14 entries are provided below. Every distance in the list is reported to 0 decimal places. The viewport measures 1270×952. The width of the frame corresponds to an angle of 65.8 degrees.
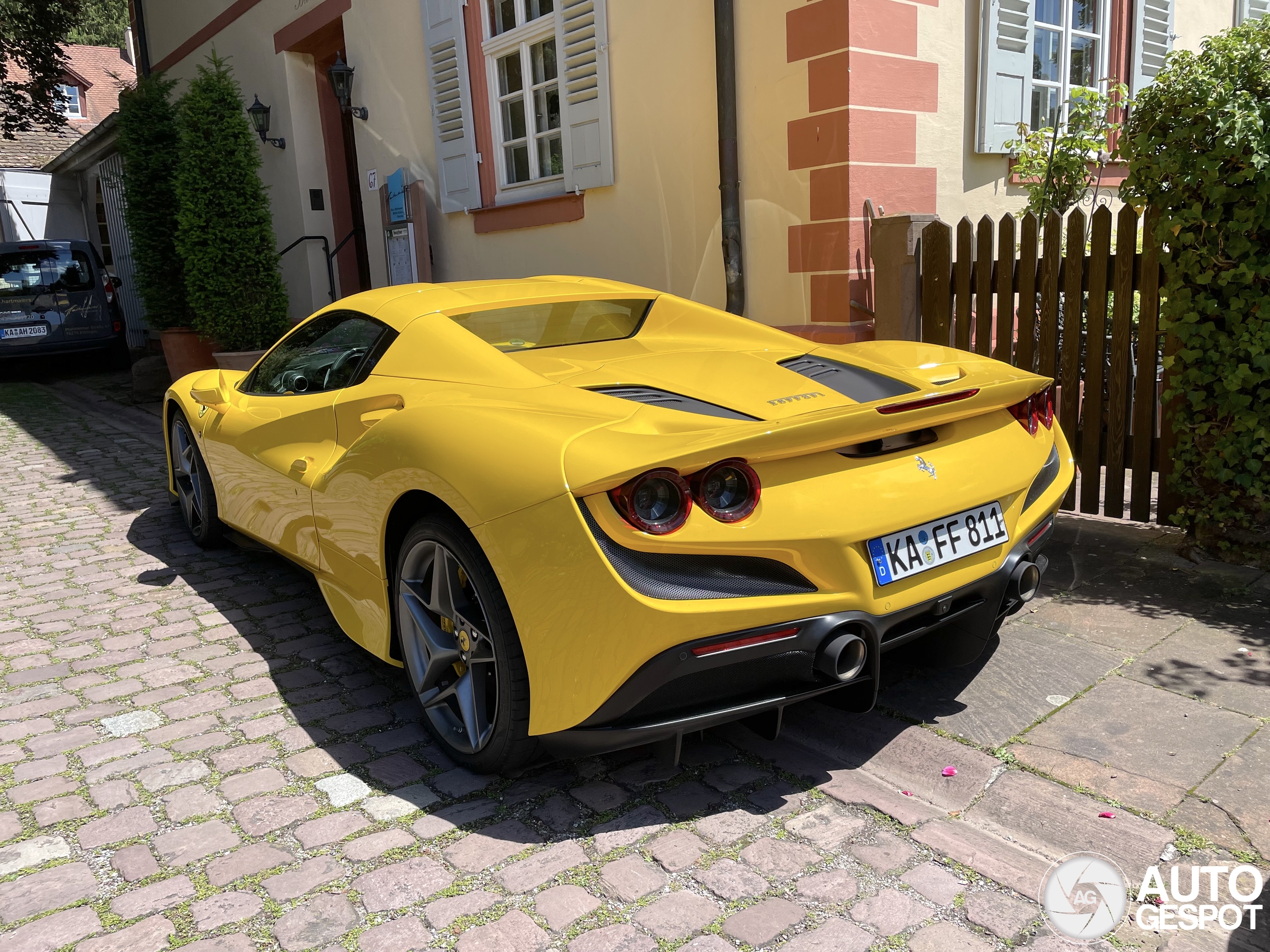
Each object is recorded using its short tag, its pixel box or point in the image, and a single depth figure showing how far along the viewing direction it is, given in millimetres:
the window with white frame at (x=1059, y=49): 6828
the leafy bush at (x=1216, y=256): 3629
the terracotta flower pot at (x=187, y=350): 10086
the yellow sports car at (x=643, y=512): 2213
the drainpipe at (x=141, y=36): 14727
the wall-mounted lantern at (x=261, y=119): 11289
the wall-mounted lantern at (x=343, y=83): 9609
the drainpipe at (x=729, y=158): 5977
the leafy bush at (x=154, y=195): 10492
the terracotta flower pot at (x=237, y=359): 9102
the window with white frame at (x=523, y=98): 7129
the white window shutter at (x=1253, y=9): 8430
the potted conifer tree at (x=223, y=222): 9289
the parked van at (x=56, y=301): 12523
